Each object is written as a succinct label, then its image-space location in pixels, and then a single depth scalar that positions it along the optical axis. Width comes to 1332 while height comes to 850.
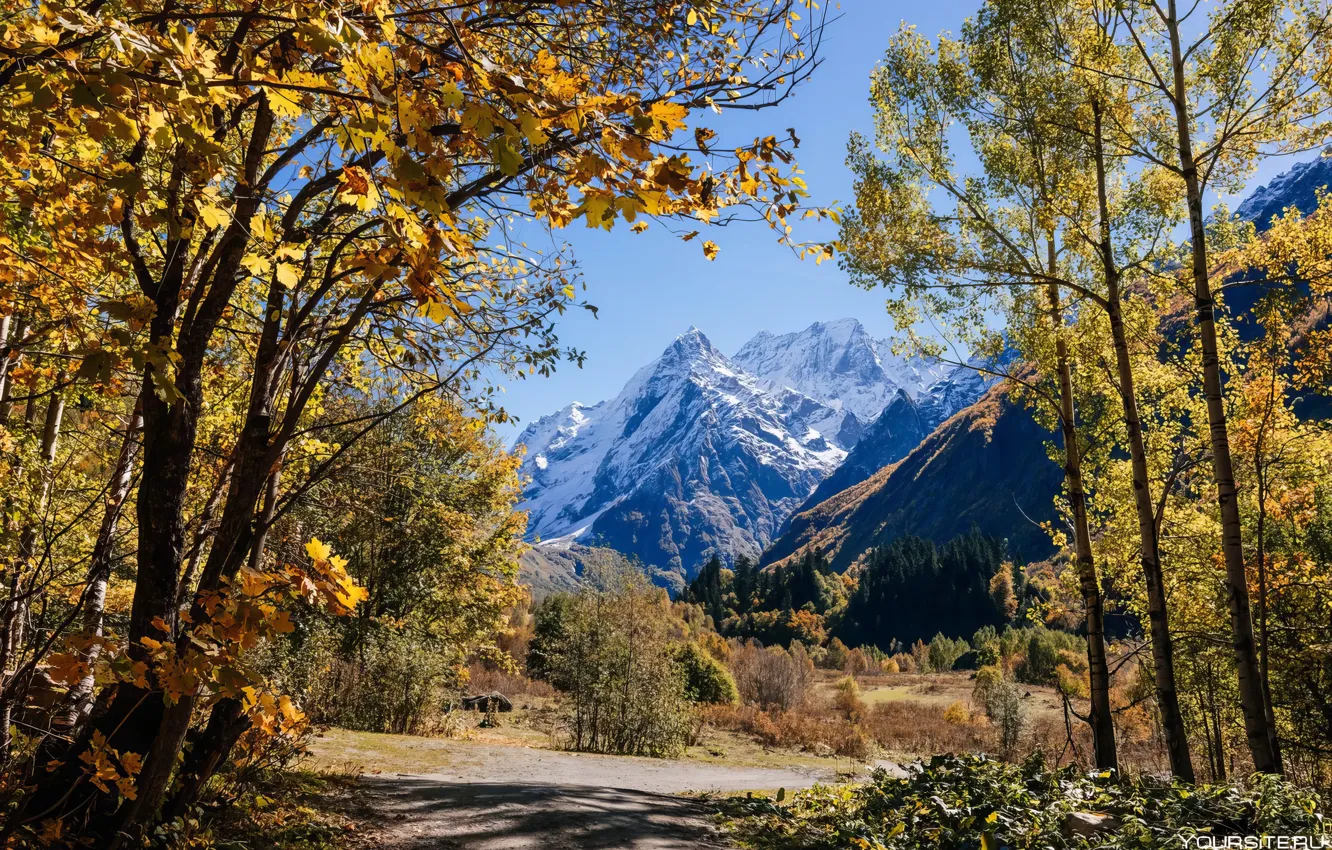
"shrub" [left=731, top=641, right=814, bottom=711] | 33.91
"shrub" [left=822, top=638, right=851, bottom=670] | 73.00
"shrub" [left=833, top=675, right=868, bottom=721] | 35.97
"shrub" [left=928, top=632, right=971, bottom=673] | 69.06
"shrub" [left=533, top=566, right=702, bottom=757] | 20.19
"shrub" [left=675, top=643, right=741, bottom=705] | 33.41
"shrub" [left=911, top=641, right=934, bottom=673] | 69.62
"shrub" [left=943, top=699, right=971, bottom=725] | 35.09
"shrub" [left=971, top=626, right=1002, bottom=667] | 58.88
